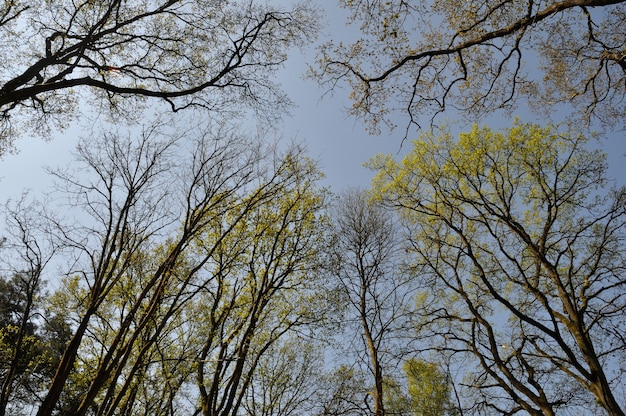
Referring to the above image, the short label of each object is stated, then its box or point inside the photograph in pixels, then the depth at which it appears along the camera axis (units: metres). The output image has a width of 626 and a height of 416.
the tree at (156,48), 6.68
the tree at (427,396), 15.50
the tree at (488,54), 5.96
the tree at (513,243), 8.66
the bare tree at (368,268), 10.02
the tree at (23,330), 7.89
